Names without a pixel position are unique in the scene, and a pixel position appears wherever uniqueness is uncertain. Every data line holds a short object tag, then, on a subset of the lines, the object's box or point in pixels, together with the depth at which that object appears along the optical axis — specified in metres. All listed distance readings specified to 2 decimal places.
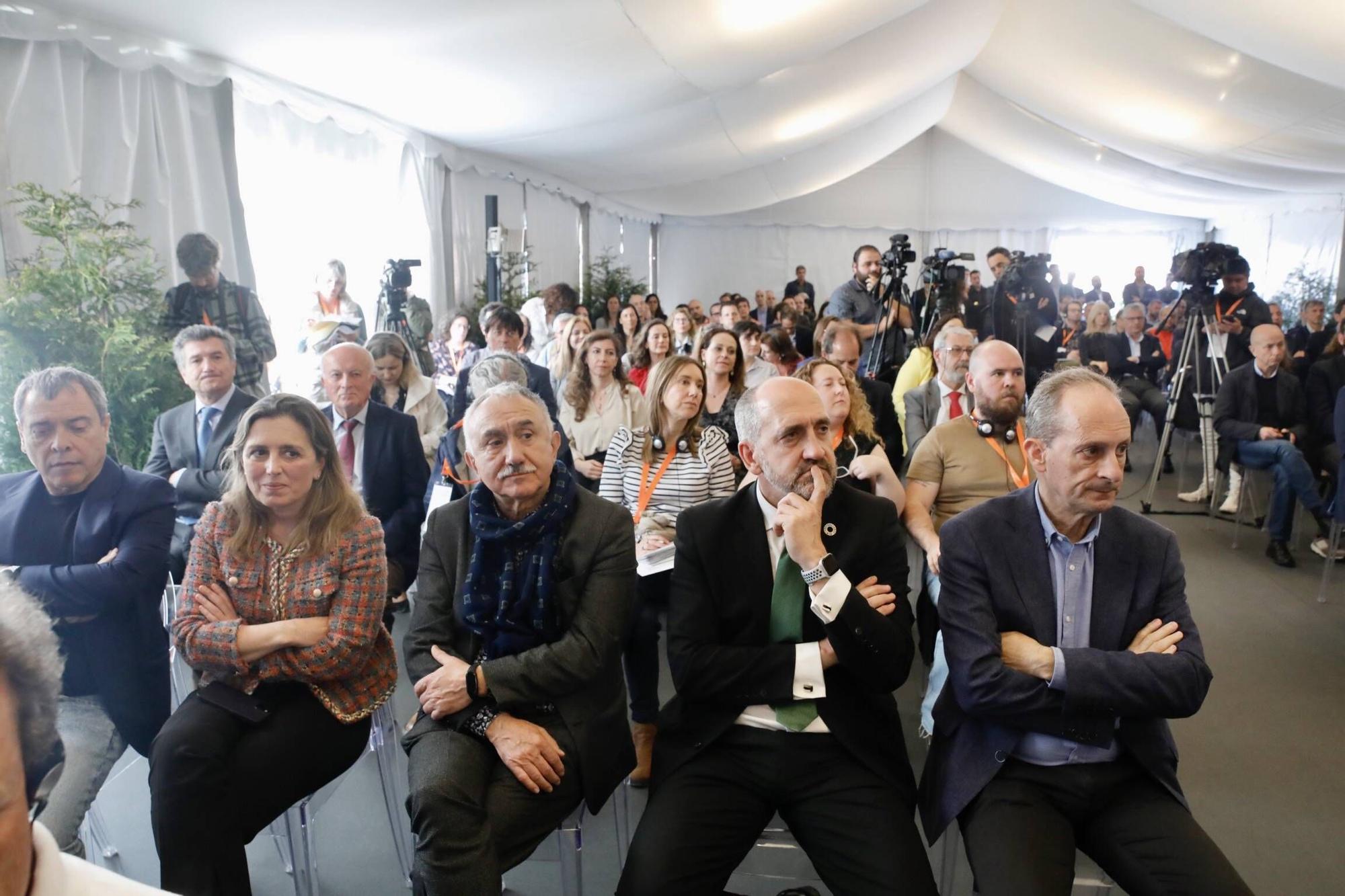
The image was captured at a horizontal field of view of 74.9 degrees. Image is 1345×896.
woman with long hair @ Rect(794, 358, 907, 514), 2.99
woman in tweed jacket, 1.79
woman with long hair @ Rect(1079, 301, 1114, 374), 7.53
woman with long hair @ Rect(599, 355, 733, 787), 3.07
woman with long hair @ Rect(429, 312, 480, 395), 5.66
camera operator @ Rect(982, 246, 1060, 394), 5.30
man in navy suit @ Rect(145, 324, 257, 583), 3.05
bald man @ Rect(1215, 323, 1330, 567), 4.88
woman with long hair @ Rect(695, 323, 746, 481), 3.90
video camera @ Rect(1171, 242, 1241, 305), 5.36
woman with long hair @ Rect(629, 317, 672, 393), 5.14
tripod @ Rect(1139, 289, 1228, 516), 5.58
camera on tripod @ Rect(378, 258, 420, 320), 5.97
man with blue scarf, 1.78
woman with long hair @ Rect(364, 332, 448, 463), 4.11
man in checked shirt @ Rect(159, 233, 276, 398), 3.87
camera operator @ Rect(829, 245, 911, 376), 5.29
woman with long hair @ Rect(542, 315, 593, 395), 5.18
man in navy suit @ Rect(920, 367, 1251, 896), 1.62
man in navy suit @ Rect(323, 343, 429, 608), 3.25
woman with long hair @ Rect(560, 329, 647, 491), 4.19
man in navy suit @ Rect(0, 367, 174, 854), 2.03
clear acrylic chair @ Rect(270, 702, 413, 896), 1.99
